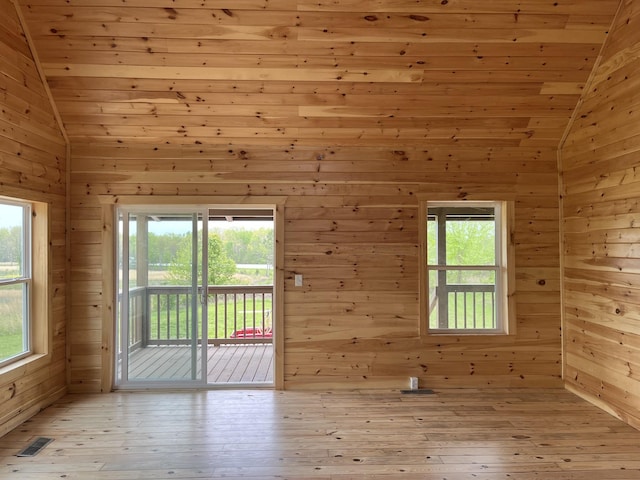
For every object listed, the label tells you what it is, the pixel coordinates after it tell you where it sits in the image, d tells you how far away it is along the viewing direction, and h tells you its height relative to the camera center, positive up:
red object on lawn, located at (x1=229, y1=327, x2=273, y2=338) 6.21 -1.37
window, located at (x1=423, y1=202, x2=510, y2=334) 4.23 -0.23
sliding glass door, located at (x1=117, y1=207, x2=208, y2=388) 4.11 -0.50
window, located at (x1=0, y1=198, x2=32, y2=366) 3.33 -0.27
